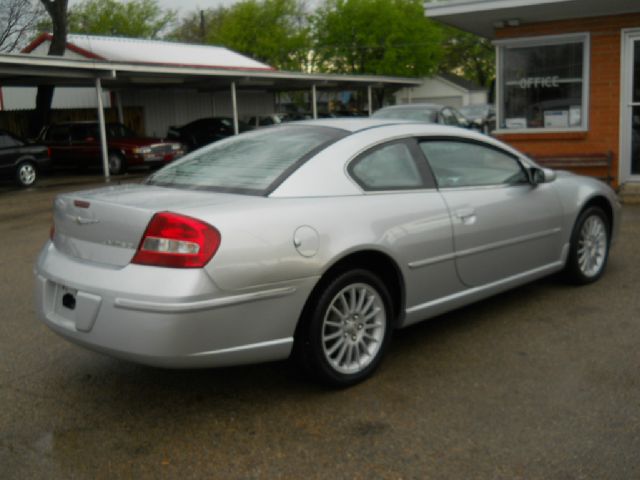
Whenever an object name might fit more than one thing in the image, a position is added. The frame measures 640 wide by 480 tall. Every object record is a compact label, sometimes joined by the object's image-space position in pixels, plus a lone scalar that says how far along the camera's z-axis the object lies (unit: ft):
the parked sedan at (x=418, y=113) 57.88
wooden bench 37.86
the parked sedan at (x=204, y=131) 84.64
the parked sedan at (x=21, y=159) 56.03
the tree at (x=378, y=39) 157.48
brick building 36.91
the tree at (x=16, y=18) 125.59
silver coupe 11.46
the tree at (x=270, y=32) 163.73
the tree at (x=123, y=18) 180.55
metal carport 59.52
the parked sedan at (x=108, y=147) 67.36
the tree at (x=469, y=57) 221.46
